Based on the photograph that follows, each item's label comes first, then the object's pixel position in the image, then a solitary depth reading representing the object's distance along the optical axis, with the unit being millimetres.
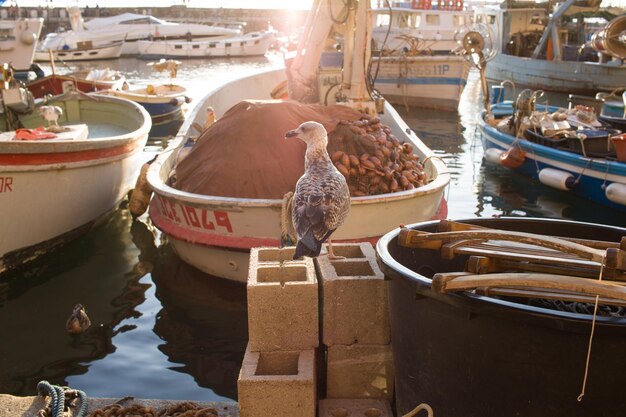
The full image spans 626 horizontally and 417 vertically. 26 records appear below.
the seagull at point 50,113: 9602
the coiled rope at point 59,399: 3706
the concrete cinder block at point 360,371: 3592
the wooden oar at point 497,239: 2537
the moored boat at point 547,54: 24172
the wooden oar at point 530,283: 2395
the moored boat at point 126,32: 44094
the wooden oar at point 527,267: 2680
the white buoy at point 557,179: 11148
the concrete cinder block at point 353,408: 3410
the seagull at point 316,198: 4094
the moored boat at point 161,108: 18172
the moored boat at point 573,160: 10477
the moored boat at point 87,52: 42281
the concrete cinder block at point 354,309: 3502
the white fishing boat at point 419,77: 22016
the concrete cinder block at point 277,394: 3195
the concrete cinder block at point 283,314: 3424
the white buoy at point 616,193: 10039
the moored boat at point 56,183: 7410
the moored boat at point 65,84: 16909
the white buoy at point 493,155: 13258
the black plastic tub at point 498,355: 2373
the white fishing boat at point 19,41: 29516
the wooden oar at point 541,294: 2467
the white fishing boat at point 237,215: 6555
